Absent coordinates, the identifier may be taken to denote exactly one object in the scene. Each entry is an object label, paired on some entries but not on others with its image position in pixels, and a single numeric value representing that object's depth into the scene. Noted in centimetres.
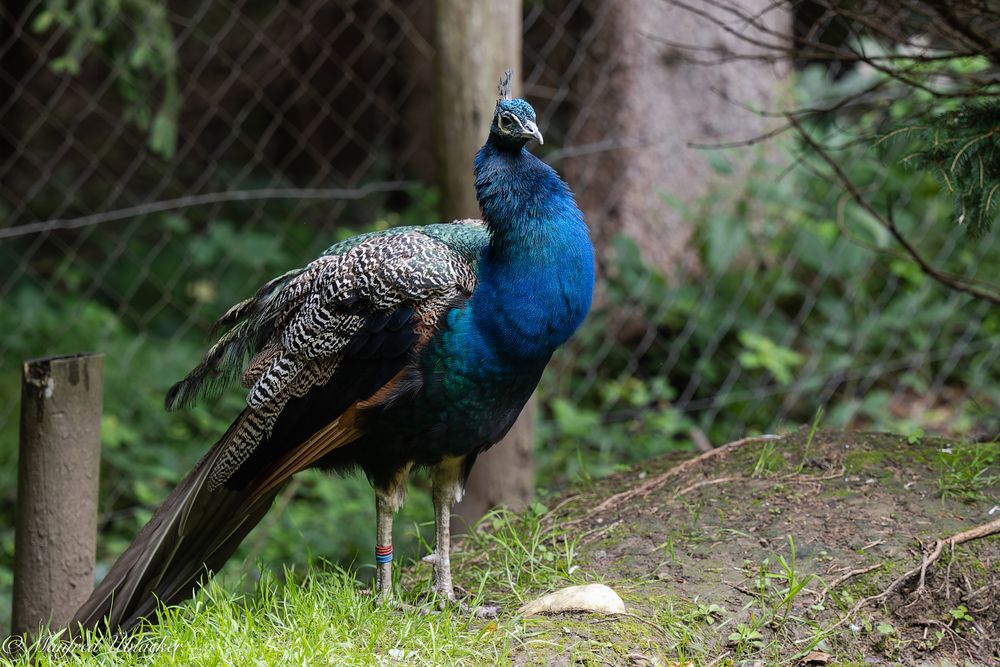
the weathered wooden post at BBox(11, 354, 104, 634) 718
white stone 626
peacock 655
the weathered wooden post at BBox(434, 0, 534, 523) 885
